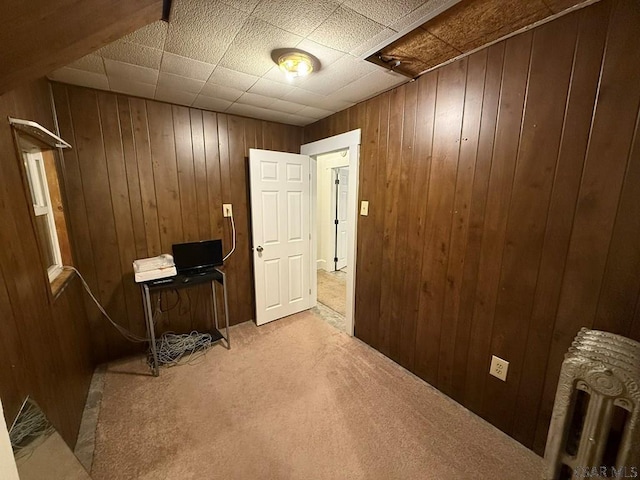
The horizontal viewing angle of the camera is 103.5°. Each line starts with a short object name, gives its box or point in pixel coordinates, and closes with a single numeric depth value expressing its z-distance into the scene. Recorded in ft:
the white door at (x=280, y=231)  8.64
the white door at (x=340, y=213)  15.06
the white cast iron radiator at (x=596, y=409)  2.93
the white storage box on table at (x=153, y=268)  6.48
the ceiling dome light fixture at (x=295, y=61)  4.82
